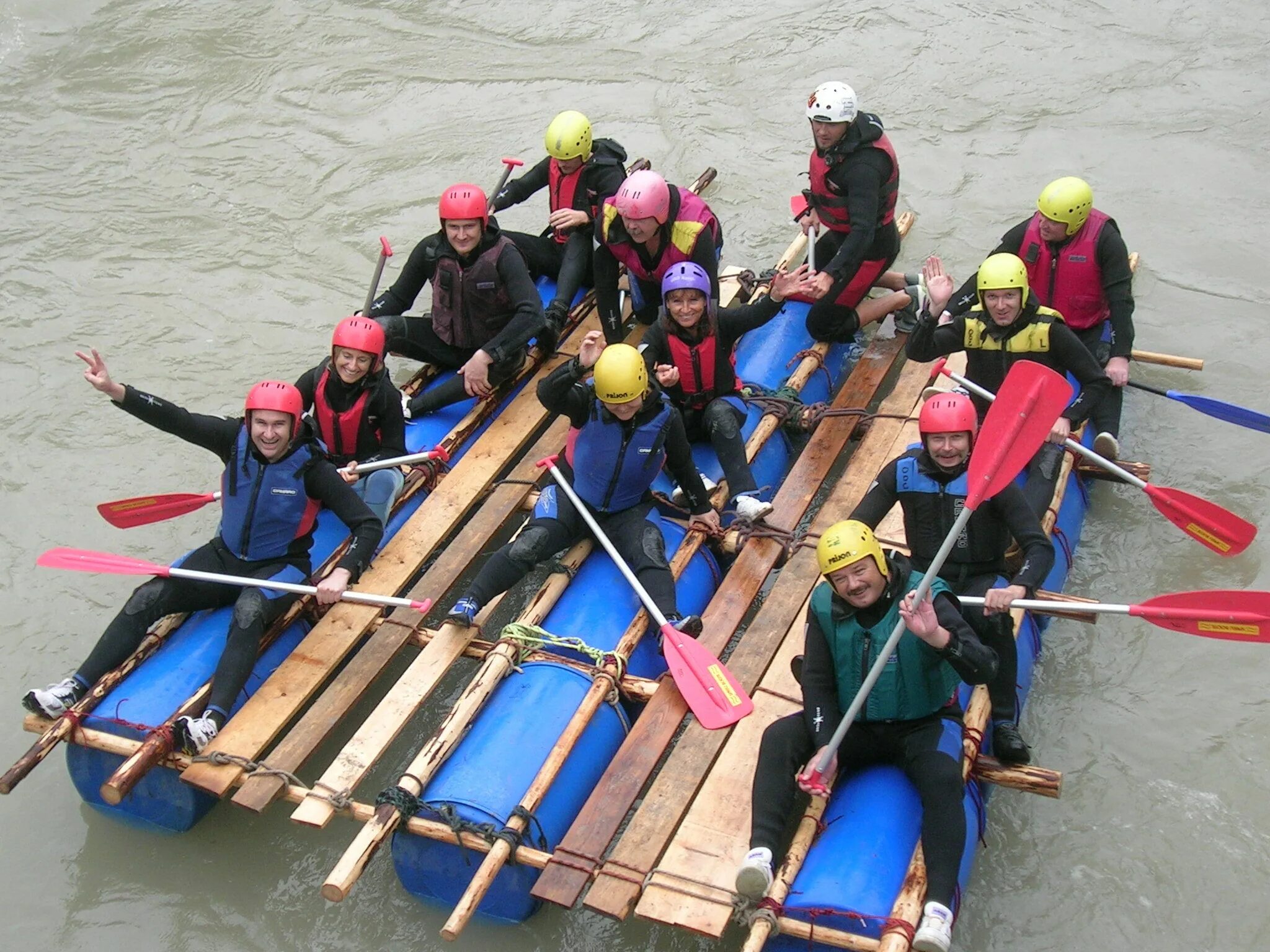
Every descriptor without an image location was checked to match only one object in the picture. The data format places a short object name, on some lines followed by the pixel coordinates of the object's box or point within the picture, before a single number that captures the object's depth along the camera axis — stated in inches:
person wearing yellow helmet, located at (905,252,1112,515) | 232.4
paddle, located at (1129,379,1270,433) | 256.4
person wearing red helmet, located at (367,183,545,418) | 260.5
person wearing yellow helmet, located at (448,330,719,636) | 212.5
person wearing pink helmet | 251.3
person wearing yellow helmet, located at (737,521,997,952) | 167.2
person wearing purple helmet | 236.2
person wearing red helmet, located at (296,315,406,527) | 231.3
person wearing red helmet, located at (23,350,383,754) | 206.5
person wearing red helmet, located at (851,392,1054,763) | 195.3
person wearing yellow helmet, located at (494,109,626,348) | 284.2
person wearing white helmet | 263.1
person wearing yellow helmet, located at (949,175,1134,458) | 252.1
